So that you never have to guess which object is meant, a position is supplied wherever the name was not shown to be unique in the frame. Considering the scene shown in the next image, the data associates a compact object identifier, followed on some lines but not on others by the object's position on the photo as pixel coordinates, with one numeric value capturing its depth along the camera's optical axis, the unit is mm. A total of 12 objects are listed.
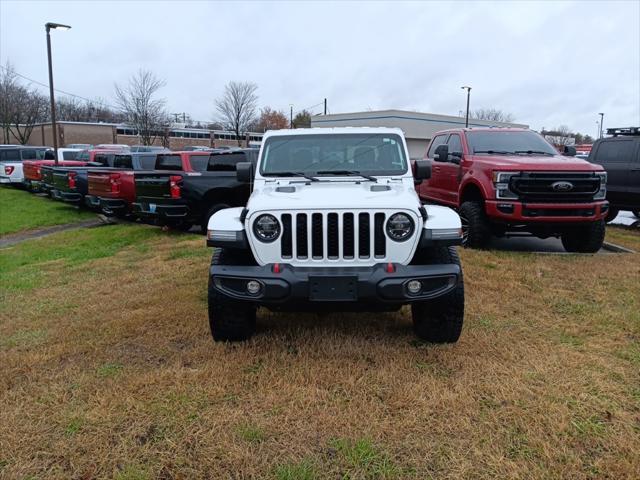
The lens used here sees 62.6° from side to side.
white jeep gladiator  3684
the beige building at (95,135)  53931
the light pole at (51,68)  17250
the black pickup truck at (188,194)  9547
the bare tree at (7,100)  39062
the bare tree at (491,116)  75300
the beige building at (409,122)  43688
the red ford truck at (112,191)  11497
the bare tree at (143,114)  38594
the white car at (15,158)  20734
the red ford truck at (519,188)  7281
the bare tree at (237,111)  48906
